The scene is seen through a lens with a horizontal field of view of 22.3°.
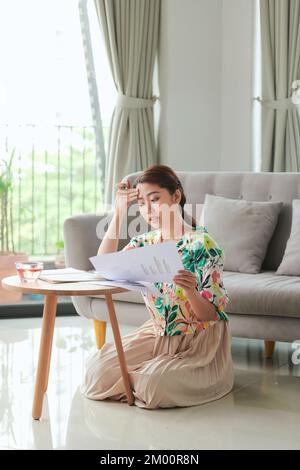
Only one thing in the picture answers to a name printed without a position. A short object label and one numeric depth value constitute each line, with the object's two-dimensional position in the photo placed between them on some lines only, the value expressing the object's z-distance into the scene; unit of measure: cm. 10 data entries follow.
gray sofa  327
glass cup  274
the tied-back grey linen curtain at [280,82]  503
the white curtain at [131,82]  504
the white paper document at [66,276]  276
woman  287
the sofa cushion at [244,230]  378
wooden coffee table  260
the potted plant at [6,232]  490
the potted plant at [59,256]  521
